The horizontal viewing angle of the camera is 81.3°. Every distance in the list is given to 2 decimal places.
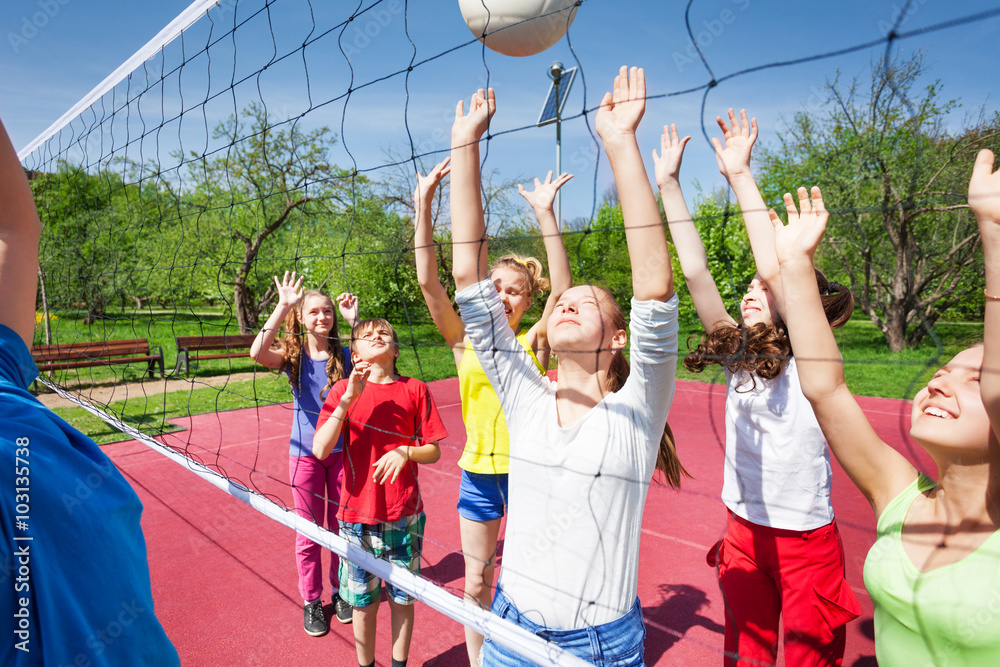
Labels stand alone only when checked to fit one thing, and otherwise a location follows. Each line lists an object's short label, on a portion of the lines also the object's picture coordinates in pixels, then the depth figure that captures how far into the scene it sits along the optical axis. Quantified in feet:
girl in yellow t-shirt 6.83
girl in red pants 5.43
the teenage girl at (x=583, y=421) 4.10
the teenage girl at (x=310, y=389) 8.74
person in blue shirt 2.14
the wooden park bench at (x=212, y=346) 34.73
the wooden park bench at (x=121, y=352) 31.01
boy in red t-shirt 7.22
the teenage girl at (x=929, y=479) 3.10
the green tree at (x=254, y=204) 49.98
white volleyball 7.09
